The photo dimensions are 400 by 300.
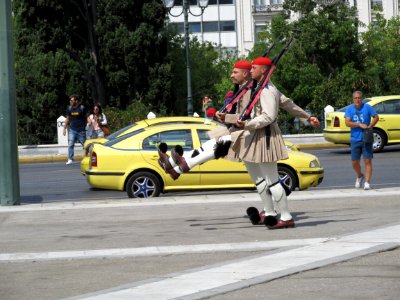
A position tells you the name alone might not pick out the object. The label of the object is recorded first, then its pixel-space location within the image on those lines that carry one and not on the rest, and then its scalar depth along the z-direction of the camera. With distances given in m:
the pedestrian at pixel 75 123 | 30.00
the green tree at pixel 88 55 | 50.19
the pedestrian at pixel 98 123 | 30.92
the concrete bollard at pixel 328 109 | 38.31
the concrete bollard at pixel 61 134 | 37.50
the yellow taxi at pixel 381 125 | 30.72
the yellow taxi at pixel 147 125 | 20.16
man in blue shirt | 18.22
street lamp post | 42.73
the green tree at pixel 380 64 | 48.69
